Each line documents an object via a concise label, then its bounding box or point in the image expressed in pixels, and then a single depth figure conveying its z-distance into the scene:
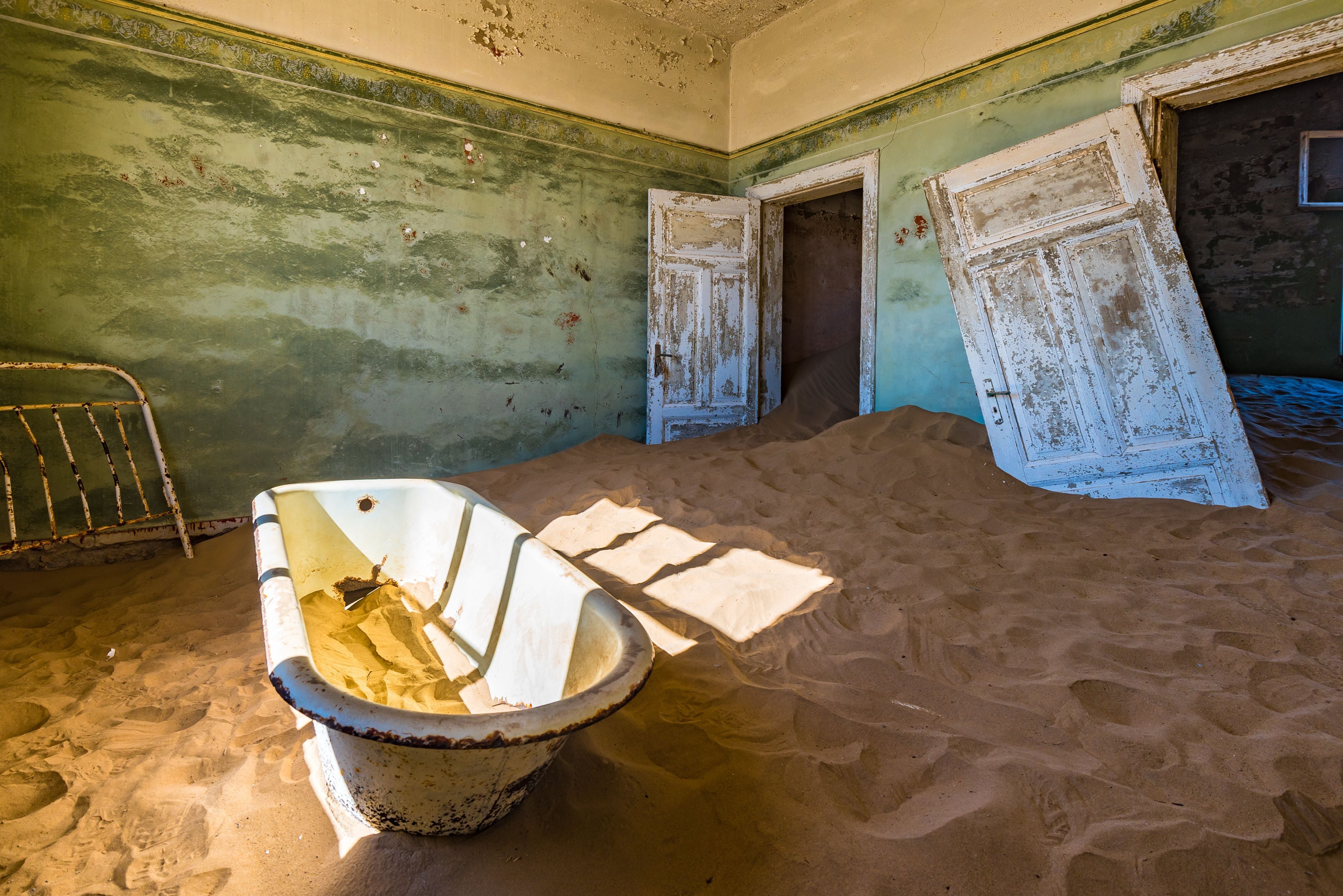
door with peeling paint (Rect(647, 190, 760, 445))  5.31
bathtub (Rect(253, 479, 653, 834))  1.06
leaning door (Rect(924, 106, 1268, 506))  3.01
